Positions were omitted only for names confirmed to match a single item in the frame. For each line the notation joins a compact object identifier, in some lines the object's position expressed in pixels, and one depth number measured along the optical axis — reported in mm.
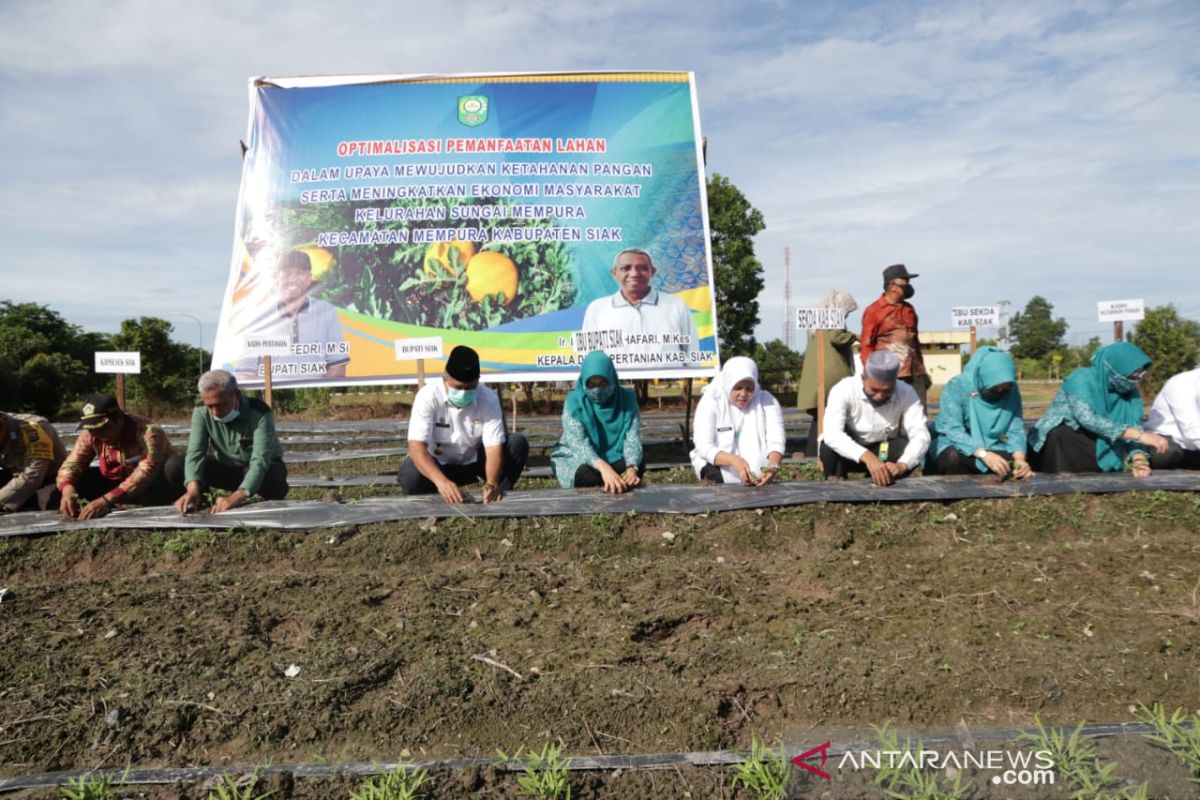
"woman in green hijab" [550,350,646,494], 4273
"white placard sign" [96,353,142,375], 5199
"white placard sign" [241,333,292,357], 6832
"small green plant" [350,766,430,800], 1742
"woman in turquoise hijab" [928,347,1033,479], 4195
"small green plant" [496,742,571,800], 1777
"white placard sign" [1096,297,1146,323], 5184
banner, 6910
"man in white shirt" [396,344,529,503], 3941
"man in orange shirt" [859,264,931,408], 5355
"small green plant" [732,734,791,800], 1788
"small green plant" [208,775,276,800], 1768
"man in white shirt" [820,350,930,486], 4133
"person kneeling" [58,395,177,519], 3875
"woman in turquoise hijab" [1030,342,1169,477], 4336
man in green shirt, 3916
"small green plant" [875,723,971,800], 1748
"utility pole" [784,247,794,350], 50094
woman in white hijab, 4285
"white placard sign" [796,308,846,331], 5680
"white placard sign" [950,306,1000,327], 6219
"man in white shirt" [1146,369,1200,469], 4461
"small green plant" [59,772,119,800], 1799
